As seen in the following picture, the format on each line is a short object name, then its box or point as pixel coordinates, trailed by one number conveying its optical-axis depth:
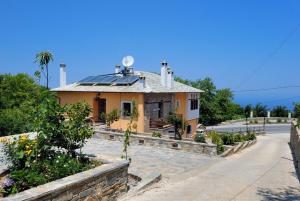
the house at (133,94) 24.92
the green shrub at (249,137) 26.75
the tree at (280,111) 60.66
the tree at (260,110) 61.19
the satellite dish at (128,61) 29.93
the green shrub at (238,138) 22.94
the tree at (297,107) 23.60
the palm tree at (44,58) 10.80
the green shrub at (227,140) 21.14
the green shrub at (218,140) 17.10
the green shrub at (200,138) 19.22
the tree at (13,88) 46.84
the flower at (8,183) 6.53
